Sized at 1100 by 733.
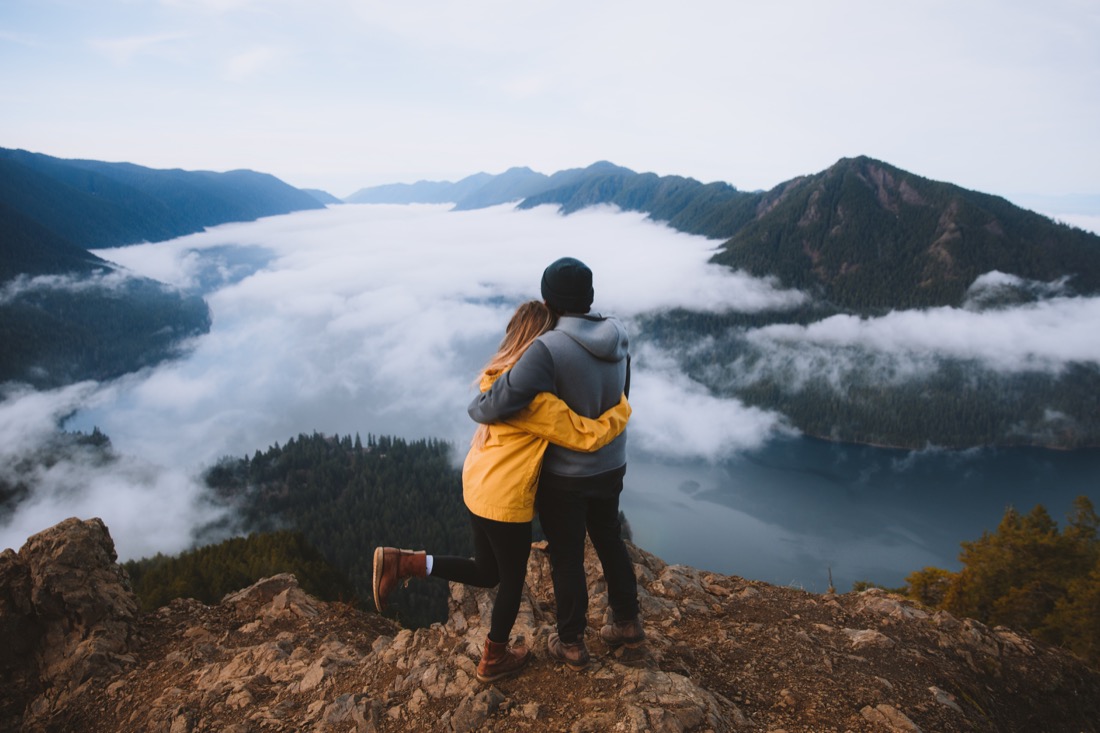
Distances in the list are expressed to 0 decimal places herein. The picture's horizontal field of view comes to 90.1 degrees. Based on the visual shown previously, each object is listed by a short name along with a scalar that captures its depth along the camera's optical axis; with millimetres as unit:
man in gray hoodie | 3285
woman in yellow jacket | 3346
